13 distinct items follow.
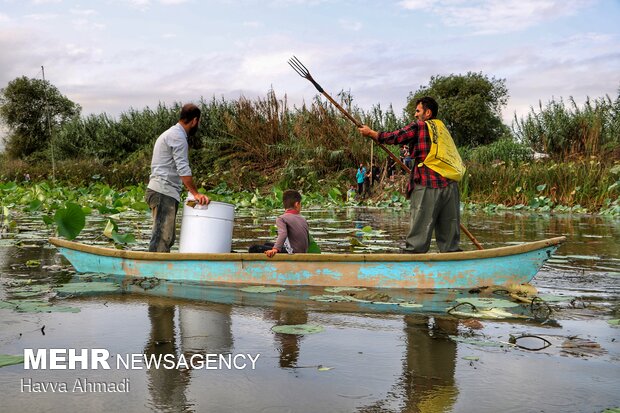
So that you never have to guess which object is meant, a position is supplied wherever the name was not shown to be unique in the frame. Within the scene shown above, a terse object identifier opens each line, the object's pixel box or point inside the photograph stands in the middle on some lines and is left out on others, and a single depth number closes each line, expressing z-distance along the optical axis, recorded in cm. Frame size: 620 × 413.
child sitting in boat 619
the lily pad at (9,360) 352
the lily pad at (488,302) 513
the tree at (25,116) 6091
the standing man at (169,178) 634
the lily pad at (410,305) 520
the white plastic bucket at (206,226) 638
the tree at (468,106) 5144
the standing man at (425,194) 606
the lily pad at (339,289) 576
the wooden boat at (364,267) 566
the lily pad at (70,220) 783
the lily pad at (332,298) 543
